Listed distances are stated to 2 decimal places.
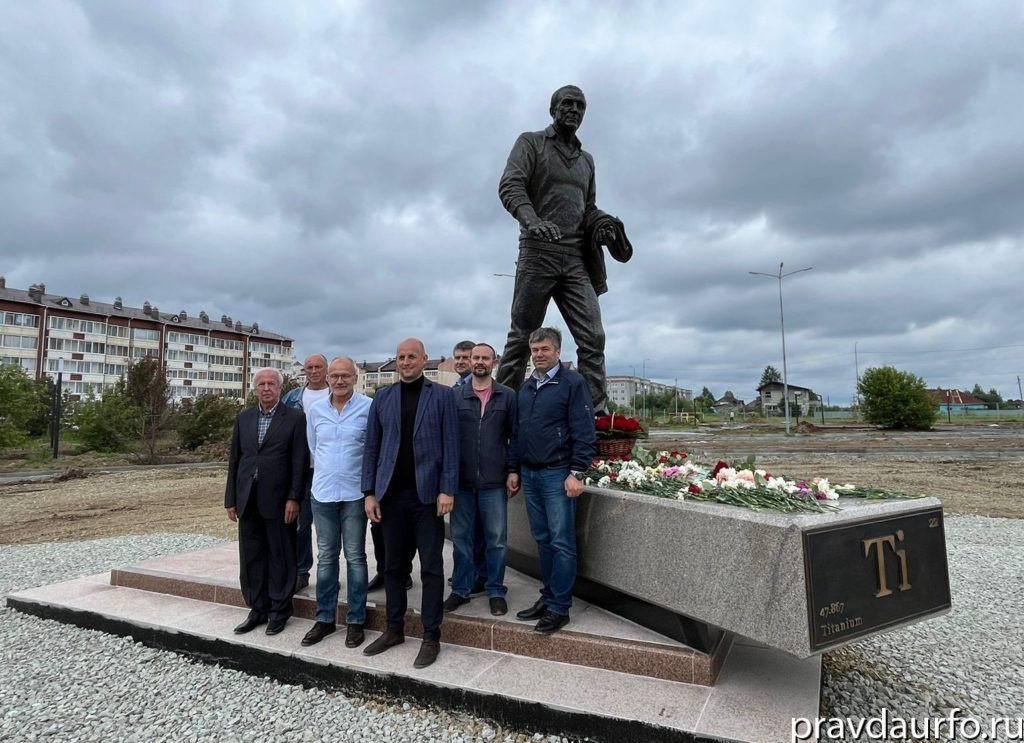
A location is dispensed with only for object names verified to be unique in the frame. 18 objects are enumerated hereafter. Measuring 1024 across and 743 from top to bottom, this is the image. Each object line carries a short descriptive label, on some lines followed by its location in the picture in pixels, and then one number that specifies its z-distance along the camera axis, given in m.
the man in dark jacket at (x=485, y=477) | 3.88
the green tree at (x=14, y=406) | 24.62
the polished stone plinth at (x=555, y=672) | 2.93
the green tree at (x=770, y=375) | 100.06
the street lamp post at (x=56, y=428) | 24.73
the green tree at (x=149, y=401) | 25.88
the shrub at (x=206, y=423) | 28.39
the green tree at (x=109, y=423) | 26.34
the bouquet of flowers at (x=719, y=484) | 3.14
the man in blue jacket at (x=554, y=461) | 3.65
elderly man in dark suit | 4.19
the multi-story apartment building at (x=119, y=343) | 53.06
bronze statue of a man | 5.38
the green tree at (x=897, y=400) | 40.25
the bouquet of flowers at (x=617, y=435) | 4.60
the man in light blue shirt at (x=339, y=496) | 3.85
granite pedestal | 2.72
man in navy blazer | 3.54
